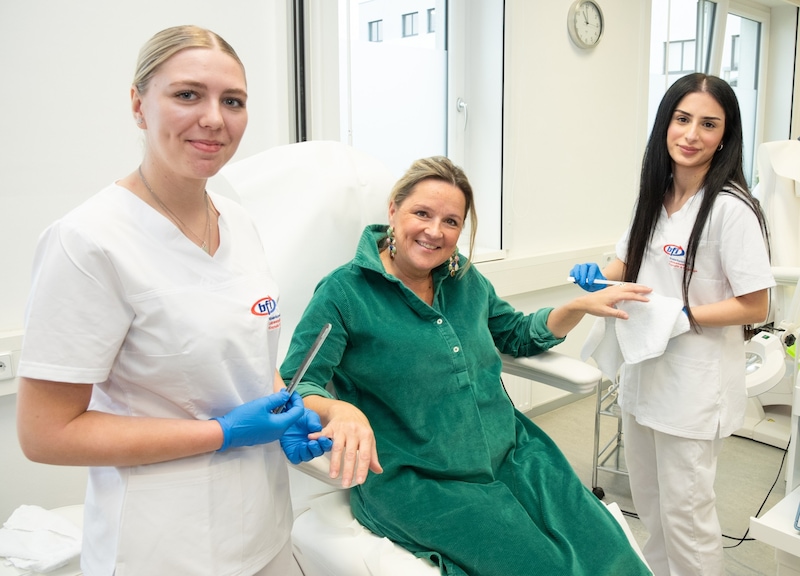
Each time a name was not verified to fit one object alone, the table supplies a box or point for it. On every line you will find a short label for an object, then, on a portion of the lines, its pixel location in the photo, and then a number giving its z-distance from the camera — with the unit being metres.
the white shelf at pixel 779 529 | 1.52
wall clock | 3.01
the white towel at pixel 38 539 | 1.27
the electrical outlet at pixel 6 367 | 1.53
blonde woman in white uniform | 0.78
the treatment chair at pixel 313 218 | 1.51
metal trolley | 2.45
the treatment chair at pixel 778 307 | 2.03
